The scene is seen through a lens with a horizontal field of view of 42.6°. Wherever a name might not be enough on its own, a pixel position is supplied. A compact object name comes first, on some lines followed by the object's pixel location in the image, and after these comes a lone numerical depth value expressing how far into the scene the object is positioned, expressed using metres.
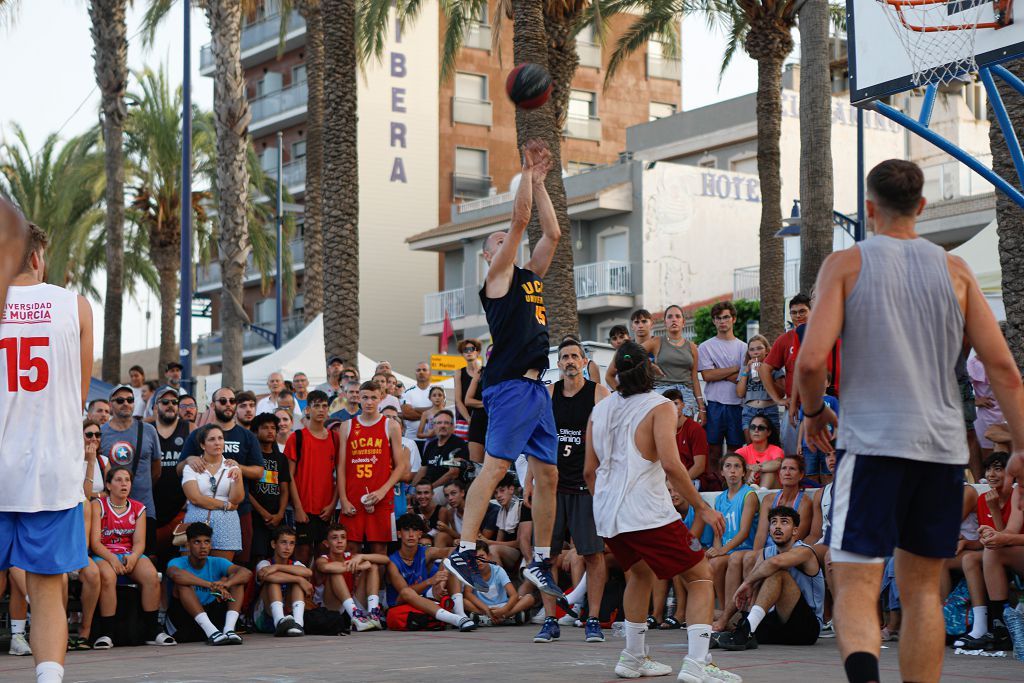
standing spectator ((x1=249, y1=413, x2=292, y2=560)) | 12.75
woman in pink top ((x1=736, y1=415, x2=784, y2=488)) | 12.41
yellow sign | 27.84
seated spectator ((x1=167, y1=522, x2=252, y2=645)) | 11.78
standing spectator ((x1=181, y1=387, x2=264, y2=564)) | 12.63
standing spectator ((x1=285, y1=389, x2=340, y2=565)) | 13.20
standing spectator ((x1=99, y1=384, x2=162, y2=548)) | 12.38
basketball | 8.46
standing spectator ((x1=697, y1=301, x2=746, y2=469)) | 13.85
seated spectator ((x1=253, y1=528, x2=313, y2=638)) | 12.16
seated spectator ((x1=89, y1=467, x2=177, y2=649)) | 11.41
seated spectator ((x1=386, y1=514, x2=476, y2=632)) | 12.62
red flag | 31.09
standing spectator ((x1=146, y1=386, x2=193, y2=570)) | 12.57
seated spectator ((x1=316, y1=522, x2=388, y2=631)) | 12.60
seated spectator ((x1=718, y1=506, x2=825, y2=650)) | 10.48
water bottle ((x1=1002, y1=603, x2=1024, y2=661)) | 9.36
